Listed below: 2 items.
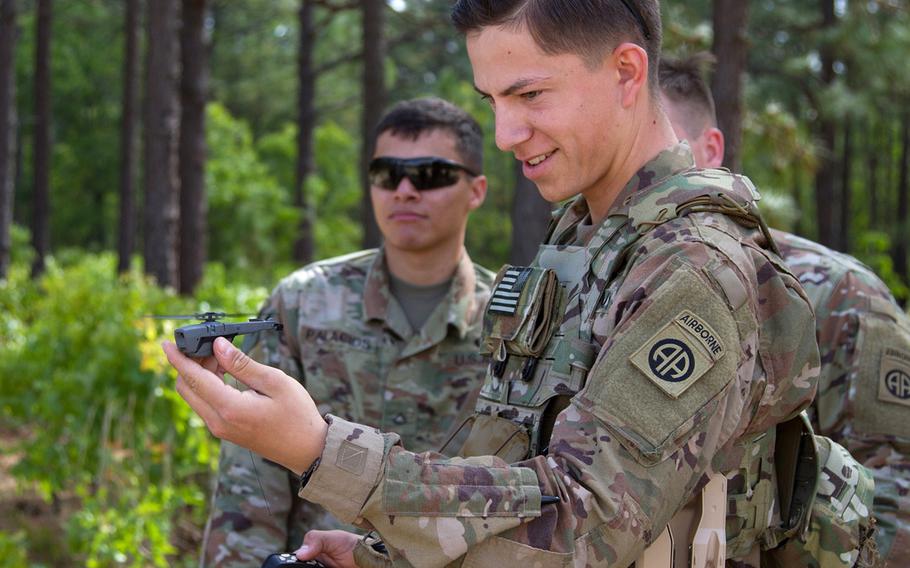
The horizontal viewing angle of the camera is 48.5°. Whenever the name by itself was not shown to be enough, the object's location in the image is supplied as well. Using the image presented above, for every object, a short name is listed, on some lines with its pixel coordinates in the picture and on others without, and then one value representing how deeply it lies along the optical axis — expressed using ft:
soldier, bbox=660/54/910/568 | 9.47
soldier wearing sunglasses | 10.68
